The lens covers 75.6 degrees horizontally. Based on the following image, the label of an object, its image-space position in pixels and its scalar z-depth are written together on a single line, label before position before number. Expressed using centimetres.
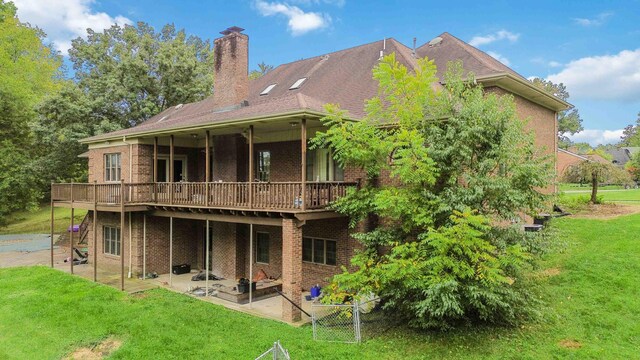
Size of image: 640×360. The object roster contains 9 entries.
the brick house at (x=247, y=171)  1213
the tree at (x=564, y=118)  5135
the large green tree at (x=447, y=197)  888
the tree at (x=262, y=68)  6023
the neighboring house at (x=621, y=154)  7012
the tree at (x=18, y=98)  3194
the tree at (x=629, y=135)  9181
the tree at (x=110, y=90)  2861
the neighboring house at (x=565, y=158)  3134
